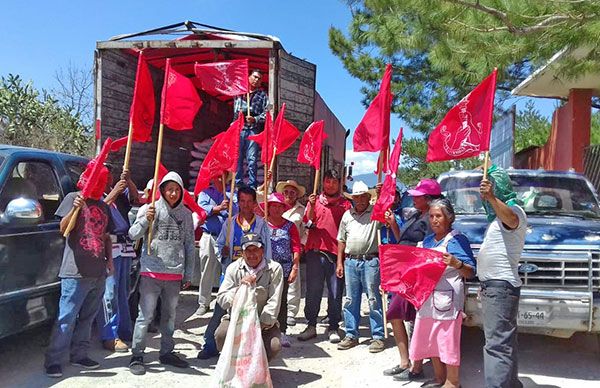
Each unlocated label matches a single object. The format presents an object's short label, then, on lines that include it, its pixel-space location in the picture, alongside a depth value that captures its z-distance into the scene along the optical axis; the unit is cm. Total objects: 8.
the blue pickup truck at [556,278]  449
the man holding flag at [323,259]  595
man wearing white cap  542
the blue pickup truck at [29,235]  419
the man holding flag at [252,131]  793
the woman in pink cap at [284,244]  546
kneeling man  437
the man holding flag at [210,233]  625
